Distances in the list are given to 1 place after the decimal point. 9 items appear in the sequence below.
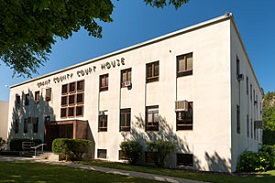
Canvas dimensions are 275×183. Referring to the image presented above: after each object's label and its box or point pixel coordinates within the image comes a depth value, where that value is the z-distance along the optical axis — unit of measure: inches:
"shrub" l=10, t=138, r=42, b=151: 1010.6
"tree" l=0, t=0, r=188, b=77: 284.8
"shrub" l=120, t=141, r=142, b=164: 738.8
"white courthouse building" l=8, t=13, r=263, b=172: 625.3
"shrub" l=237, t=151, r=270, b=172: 611.9
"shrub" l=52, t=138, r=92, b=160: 769.6
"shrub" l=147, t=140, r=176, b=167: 669.5
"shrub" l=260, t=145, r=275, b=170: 622.8
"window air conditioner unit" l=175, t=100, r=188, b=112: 662.5
